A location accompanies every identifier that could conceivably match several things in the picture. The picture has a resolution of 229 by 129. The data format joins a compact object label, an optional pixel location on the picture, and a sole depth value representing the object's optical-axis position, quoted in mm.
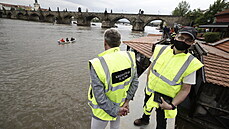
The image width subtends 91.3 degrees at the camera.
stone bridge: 42719
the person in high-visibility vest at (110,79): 1260
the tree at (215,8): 23438
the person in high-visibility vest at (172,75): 1532
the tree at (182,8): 51884
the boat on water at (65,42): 14316
